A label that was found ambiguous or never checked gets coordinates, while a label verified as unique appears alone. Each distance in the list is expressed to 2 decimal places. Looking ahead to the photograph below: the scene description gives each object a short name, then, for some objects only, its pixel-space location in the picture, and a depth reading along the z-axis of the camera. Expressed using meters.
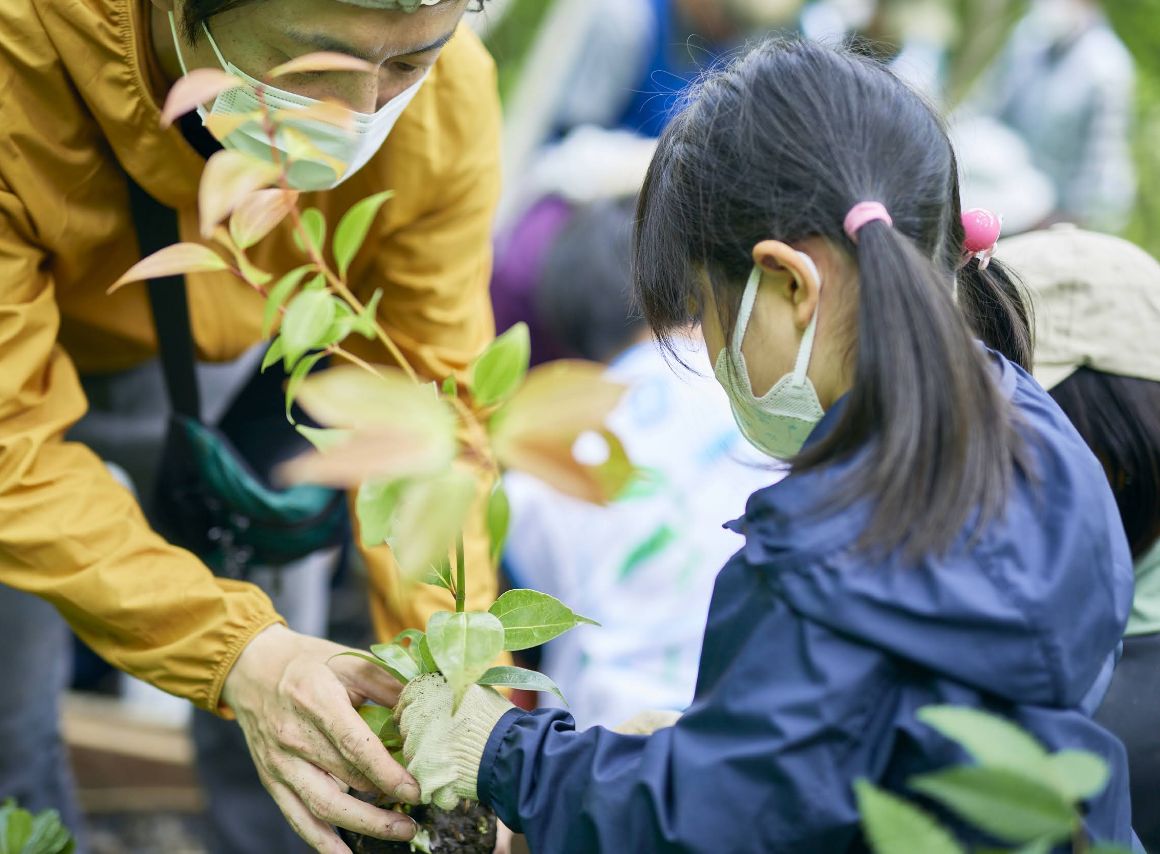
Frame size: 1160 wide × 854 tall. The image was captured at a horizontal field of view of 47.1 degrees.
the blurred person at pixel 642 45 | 4.57
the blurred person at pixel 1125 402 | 1.59
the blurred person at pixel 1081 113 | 4.69
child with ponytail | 1.10
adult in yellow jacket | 1.42
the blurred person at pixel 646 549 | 2.24
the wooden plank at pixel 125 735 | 2.81
